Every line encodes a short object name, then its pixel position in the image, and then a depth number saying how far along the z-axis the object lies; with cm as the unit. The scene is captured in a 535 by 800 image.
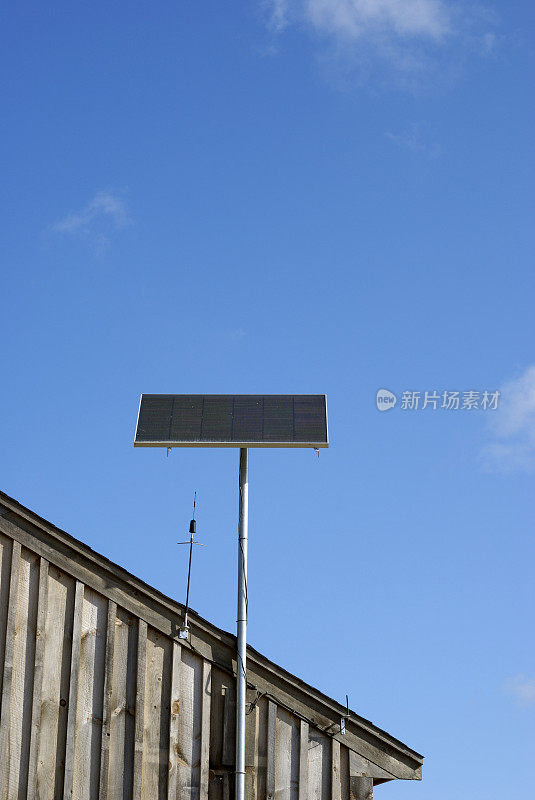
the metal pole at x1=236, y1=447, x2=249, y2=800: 1337
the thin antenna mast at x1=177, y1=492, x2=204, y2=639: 1396
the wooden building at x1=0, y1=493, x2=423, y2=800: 1345
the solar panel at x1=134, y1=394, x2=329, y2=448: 1453
